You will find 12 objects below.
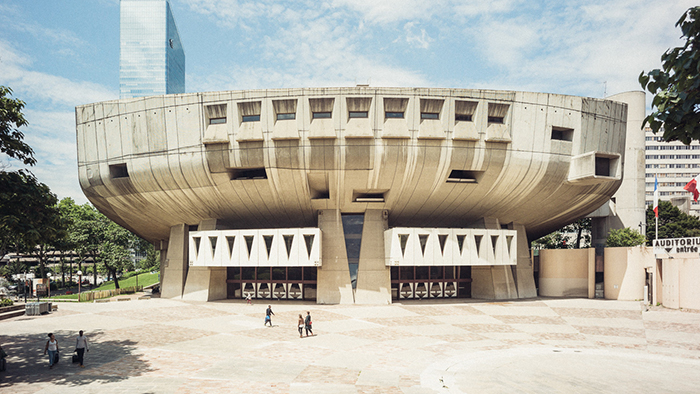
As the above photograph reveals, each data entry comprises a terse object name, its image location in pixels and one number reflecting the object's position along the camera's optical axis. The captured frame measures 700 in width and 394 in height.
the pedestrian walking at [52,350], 14.59
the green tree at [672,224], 53.06
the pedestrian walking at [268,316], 22.56
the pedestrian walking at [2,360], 13.88
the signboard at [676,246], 28.46
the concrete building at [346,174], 27.95
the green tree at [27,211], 13.53
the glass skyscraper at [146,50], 176.75
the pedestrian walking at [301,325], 20.05
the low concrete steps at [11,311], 25.58
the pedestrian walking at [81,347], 14.78
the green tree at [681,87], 7.14
